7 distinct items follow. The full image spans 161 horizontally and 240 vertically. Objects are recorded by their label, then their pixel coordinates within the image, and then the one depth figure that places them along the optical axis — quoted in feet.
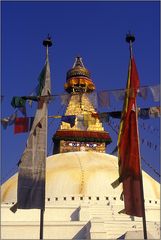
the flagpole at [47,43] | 45.61
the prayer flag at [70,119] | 43.76
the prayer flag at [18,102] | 41.73
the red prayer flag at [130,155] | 36.26
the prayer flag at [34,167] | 36.86
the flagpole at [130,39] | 43.58
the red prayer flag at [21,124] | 41.09
